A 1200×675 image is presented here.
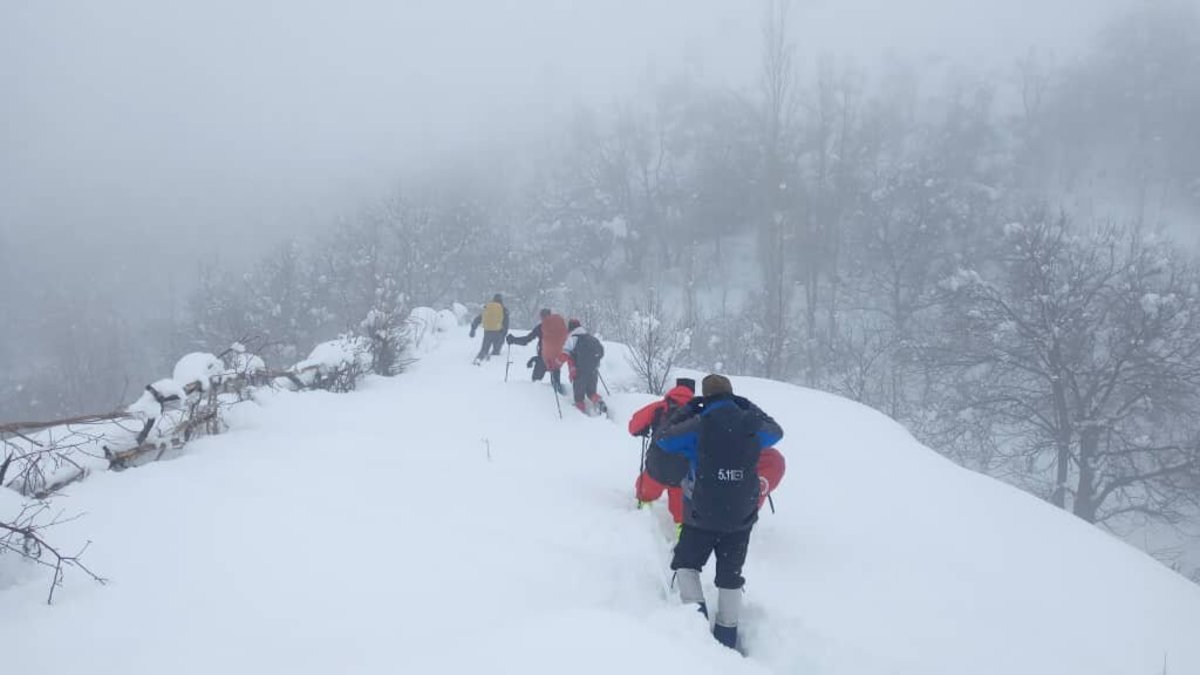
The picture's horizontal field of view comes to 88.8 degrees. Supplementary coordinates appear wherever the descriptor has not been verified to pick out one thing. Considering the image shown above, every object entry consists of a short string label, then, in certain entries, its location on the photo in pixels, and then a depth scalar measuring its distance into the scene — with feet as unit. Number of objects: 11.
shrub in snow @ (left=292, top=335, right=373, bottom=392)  36.45
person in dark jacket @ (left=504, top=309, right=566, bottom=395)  35.01
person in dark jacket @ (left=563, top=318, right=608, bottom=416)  30.66
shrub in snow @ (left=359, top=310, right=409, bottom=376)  43.37
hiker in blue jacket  12.17
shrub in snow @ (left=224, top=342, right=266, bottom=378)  27.58
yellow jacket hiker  47.19
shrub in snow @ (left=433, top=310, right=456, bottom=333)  66.76
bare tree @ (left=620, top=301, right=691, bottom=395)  42.27
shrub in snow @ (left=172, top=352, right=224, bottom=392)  21.98
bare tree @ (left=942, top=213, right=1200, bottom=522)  51.07
